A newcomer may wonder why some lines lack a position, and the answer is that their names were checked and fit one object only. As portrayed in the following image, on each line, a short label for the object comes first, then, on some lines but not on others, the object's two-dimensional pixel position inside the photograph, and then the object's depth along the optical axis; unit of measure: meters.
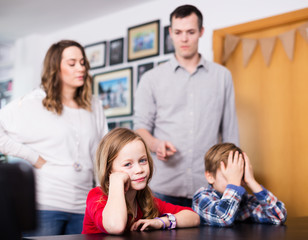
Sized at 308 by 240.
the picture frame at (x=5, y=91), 4.94
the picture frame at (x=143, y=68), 3.62
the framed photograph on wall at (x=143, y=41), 3.60
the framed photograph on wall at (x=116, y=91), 3.80
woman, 1.73
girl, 1.13
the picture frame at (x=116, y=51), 3.91
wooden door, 2.76
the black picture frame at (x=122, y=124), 3.78
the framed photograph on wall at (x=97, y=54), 4.06
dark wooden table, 0.89
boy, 1.47
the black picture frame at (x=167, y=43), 3.47
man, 2.06
